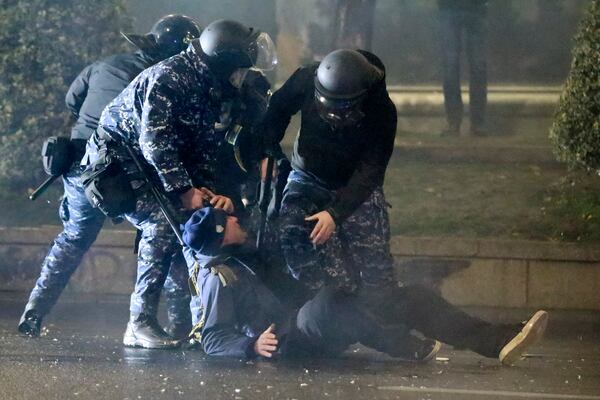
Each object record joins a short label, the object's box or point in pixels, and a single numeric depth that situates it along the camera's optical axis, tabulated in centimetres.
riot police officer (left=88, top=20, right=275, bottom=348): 1312
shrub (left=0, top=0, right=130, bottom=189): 1978
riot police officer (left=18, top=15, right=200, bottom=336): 1466
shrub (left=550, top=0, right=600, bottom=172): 1767
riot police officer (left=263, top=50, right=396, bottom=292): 1306
